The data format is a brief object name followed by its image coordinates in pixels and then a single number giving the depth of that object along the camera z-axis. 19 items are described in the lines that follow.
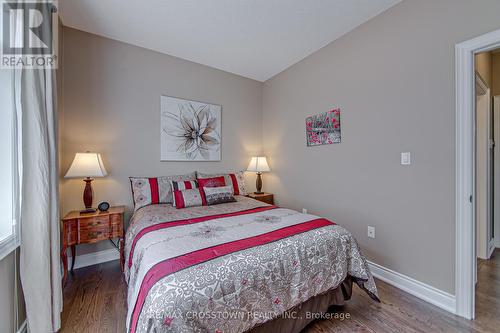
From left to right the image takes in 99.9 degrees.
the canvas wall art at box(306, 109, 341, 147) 2.59
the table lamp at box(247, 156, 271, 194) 3.52
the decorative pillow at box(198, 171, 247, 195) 3.07
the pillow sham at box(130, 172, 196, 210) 2.49
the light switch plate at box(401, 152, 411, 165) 1.94
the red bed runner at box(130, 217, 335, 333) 1.00
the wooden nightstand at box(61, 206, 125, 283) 1.99
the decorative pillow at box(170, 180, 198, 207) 2.58
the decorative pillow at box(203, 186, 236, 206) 2.55
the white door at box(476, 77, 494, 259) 2.48
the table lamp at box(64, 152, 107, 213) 2.15
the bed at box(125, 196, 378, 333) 0.97
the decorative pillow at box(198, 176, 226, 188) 2.73
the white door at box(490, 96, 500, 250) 2.76
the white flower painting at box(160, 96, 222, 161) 2.94
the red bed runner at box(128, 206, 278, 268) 1.61
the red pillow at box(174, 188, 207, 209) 2.42
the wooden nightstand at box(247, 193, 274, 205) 3.38
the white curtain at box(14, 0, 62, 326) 1.32
